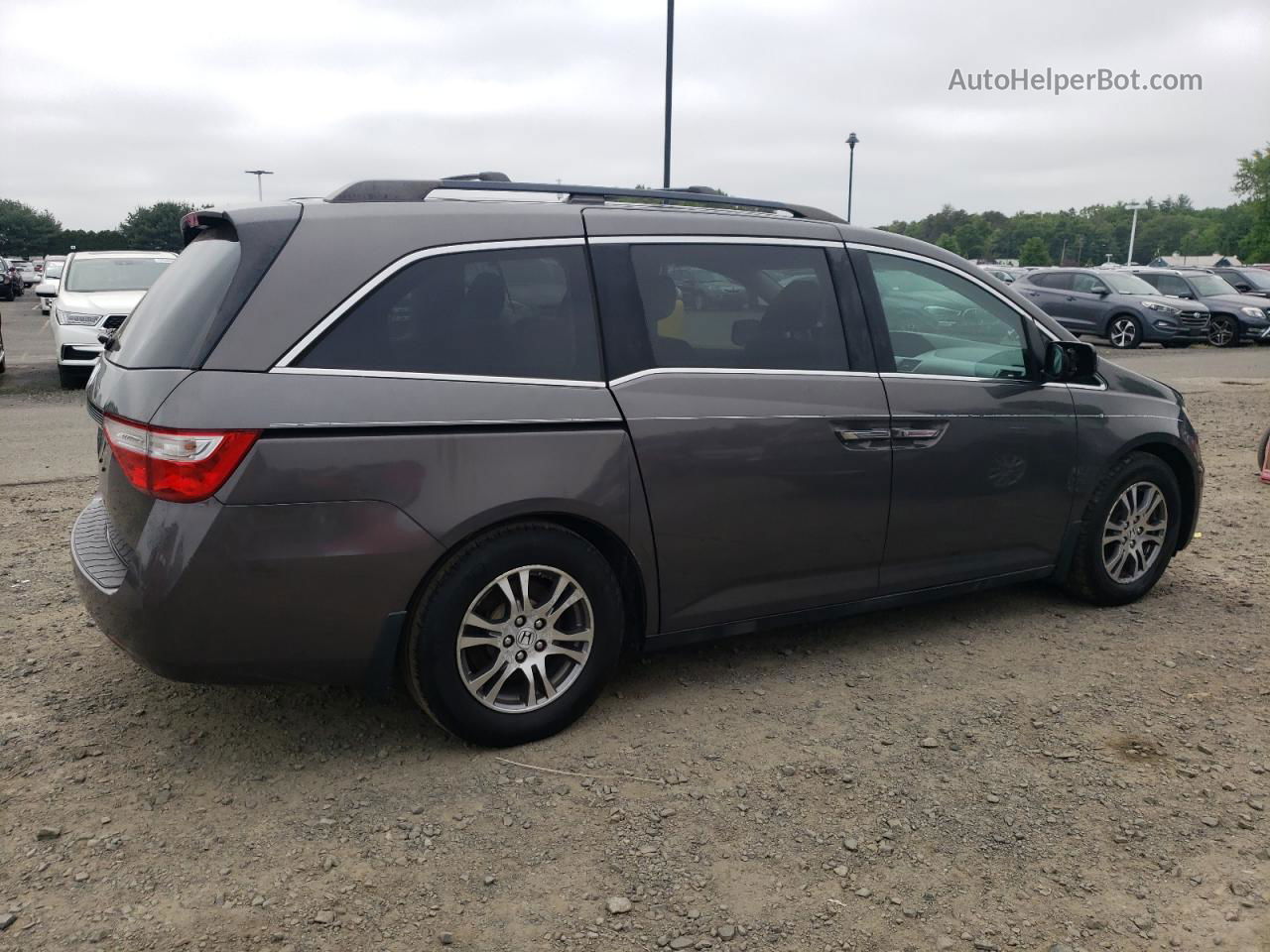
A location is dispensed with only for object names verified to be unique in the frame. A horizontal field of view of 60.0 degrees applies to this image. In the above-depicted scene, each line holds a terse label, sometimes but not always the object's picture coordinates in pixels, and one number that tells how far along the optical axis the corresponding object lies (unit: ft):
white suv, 42.60
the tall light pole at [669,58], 62.80
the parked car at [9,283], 132.46
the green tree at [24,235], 358.84
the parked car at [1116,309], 70.85
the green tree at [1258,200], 243.19
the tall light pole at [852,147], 113.91
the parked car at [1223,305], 75.25
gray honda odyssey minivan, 10.12
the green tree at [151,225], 294.21
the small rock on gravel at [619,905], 9.01
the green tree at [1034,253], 380.58
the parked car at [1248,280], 86.43
